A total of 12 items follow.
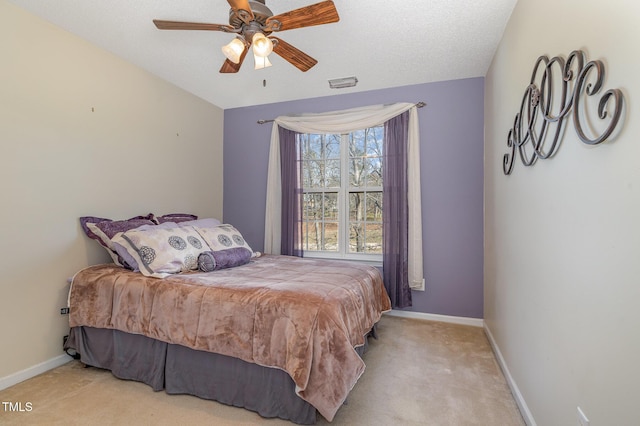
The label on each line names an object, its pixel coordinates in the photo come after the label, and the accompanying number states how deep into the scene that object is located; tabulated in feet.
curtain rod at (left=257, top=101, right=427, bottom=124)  11.14
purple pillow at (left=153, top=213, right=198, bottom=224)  10.19
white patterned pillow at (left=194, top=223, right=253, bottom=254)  9.24
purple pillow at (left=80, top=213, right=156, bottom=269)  8.22
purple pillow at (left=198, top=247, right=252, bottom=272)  8.21
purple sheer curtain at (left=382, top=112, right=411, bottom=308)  11.16
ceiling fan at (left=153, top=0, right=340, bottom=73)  5.56
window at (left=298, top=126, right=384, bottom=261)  12.11
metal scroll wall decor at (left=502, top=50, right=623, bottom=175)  3.34
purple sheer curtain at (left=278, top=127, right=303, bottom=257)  12.72
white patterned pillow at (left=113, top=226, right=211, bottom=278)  7.54
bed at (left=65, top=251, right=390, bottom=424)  5.43
